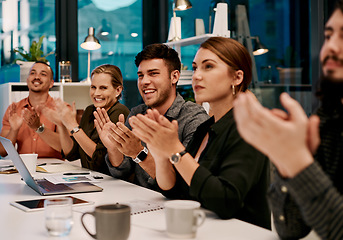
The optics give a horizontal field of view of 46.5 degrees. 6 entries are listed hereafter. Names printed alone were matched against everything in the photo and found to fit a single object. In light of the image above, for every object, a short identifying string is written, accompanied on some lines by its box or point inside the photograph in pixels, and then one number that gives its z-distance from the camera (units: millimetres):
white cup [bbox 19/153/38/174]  2164
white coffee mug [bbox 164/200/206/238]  1028
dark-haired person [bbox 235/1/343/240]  731
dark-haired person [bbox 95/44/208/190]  1867
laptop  1665
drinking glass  1090
